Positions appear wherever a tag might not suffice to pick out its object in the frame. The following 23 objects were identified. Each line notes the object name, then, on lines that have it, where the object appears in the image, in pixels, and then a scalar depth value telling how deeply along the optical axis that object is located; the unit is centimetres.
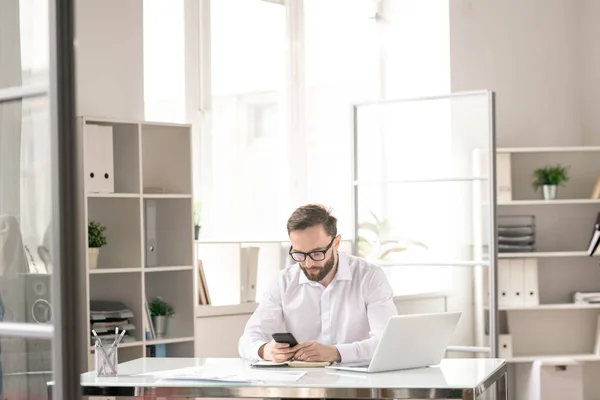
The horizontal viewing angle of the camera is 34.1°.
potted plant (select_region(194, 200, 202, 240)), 552
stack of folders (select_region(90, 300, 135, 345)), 469
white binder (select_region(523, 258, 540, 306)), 623
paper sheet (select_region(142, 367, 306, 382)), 352
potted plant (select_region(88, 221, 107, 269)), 469
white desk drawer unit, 612
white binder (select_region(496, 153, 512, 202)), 633
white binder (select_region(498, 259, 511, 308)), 618
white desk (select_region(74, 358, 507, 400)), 333
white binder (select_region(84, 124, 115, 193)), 467
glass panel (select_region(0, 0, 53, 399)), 188
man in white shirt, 415
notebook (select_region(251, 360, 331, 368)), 381
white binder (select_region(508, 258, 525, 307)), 621
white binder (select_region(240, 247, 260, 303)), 562
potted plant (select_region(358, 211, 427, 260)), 582
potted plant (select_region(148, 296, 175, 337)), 505
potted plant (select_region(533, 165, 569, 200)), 643
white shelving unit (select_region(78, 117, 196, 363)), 485
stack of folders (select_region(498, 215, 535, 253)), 627
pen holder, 366
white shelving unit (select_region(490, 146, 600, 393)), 642
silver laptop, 357
